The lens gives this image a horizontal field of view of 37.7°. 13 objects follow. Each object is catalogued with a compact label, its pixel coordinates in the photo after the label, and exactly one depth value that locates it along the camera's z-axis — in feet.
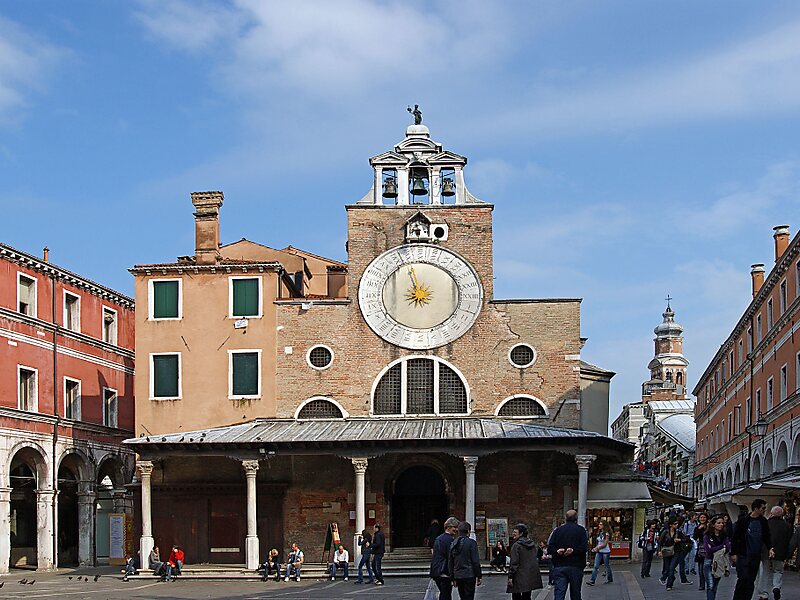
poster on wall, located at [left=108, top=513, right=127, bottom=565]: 118.01
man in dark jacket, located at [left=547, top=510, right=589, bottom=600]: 53.57
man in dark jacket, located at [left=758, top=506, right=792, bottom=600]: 52.65
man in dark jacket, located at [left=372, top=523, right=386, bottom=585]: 94.02
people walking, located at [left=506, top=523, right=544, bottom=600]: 52.47
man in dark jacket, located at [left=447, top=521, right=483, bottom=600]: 49.83
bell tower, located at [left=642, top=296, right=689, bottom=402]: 453.58
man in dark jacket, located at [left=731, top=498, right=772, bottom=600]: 52.11
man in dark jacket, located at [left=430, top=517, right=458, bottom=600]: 50.39
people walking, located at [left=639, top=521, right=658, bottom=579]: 87.93
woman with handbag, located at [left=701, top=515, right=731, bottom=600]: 61.26
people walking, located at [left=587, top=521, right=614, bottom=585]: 82.94
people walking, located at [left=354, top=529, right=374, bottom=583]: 95.04
